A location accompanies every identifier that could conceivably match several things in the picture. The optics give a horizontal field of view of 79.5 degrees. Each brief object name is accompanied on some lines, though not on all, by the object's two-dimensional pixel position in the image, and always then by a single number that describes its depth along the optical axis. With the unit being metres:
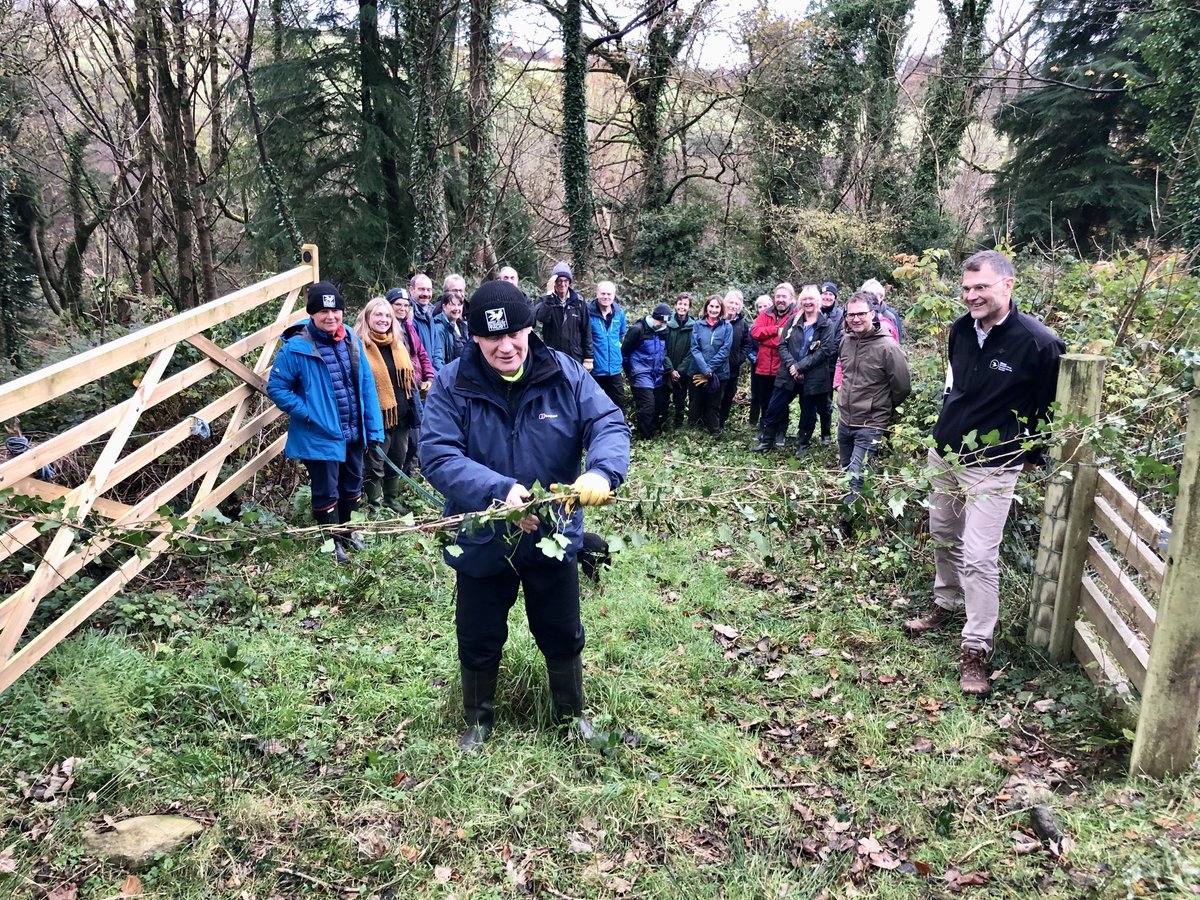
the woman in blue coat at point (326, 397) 5.17
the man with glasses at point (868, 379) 6.23
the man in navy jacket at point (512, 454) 2.87
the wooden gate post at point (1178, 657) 2.84
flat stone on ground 2.86
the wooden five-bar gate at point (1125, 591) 2.89
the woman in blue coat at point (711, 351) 9.46
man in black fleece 3.89
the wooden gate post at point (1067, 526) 3.79
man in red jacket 9.28
